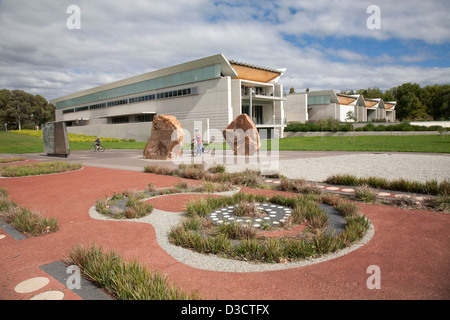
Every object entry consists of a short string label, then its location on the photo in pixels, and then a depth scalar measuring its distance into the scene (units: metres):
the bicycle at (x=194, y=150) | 22.92
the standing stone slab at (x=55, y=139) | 24.03
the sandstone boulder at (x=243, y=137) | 21.31
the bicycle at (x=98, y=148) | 31.06
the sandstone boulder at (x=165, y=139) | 19.95
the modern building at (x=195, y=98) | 43.53
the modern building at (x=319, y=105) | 65.88
